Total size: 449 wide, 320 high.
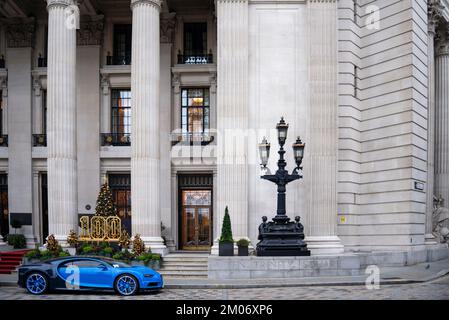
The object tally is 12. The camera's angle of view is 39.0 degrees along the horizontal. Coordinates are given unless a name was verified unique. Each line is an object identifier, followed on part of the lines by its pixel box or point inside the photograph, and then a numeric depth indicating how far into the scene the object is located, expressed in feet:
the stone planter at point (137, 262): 88.99
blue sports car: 68.74
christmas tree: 100.83
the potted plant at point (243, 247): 87.35
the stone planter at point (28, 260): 90.53
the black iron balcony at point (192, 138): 115.24
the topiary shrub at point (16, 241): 112.06
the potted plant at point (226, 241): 86.43
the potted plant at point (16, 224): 114.32
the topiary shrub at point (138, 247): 90.53
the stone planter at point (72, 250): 92.51
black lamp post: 84.48
